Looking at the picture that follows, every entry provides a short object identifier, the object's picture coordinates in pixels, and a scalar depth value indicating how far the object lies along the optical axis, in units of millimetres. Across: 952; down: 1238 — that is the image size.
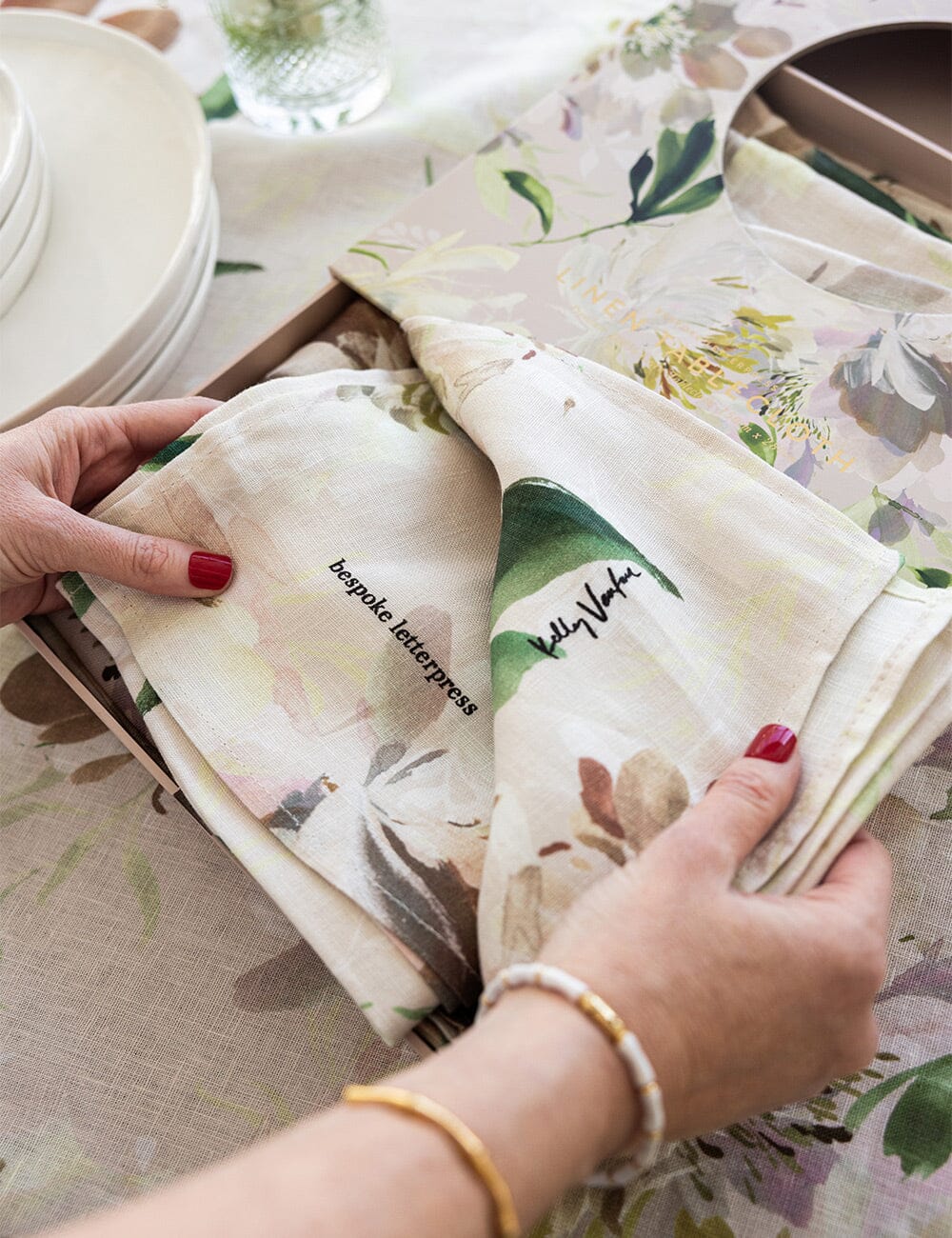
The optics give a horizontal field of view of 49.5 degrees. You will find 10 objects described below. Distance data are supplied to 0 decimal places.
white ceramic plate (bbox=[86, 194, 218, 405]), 595
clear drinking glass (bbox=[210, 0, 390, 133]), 692
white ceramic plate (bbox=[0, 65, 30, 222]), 585
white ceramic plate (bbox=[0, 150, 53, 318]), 608
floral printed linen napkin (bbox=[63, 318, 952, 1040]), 397
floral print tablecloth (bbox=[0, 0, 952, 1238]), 415
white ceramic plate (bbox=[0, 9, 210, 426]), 600
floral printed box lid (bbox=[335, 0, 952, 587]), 496
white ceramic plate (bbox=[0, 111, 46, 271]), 596
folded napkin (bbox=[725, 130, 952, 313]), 568
